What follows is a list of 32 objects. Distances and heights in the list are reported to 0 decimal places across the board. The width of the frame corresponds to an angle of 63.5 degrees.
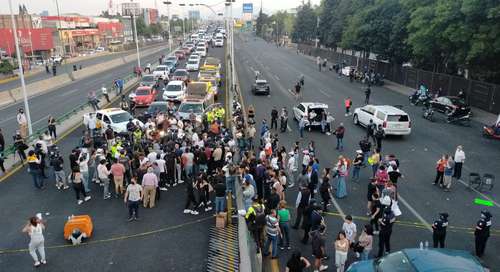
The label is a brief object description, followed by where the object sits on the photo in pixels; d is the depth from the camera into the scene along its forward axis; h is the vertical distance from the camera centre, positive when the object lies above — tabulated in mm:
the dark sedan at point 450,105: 28188 -5553
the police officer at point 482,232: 10719 -5333
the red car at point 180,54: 73062 -4911
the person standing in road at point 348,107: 29656 -5716
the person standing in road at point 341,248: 9785 -5196
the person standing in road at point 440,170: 15953 -5570
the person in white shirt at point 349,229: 10406 -5060
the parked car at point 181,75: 41034 -5008
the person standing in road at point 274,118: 24641 -5418
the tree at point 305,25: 96119 +415
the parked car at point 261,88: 37719 -5541
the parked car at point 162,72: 45688 -5119
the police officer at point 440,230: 10820 -5335
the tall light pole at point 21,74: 22062 -2601
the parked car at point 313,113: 24609 -5139
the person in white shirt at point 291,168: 16162 -5524
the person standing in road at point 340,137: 20672 -5513
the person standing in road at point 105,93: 33500 -5364
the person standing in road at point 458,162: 16644 -5472
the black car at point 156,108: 26158 -5239
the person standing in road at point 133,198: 12906 -5371
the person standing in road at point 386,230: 10836 -5283
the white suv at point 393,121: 23203 -5270
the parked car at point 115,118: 23188 -5217
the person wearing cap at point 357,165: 16375 -5481
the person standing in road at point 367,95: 33688 -5547
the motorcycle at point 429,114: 29156 -6145
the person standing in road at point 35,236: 10359 -5209
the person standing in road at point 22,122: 22859 -5244
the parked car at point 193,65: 53625 -5003
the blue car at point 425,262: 7426 -4352
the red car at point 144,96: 32219 -5448
